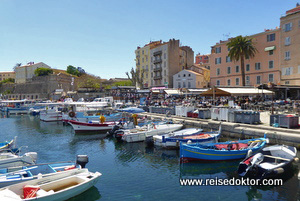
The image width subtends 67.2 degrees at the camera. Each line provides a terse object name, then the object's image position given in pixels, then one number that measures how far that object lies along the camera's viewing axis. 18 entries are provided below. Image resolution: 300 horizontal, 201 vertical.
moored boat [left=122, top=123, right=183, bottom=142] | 19.81
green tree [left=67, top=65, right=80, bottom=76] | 110.44
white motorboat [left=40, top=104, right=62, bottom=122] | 38.78
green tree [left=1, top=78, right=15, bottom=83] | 118.40
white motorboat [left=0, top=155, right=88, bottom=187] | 9.73
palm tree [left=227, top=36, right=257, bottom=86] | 38.03
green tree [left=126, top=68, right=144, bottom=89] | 62.67
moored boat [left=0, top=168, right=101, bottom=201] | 8.52
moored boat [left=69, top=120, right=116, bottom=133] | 25.34
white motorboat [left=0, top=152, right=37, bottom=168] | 12.18
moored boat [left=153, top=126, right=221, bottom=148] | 16.59
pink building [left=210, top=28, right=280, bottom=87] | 36.97
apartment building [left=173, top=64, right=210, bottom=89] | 50.52
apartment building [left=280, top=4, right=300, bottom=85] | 33.81
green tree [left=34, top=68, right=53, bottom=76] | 97.69
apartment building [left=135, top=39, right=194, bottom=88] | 57.19
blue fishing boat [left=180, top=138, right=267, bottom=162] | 13.57
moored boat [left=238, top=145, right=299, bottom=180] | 10.73
